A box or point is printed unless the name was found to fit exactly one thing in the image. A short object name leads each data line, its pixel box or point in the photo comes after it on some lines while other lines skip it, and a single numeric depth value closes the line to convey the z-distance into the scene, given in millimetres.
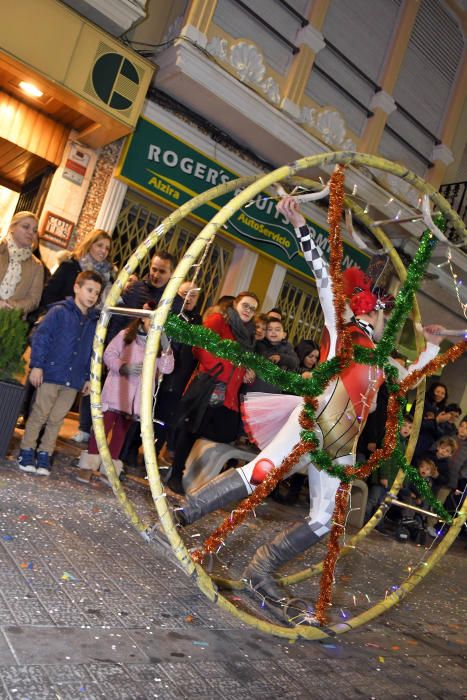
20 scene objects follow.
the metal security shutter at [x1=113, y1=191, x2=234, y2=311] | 9422
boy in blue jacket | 4914
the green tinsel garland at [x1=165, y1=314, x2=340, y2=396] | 3445
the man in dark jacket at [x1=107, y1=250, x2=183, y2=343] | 5957
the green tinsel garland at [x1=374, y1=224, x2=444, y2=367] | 3561
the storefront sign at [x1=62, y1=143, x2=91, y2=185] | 8633
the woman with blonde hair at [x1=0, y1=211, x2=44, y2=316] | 5504
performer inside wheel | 3604
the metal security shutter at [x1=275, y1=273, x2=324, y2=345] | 11477
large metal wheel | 3088
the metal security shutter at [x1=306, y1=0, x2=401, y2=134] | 10509
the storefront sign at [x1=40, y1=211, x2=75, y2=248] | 8438
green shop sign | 9016
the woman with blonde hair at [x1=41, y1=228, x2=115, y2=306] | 5891
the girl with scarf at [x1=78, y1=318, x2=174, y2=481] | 5414
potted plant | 4809
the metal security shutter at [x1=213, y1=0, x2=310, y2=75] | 9211
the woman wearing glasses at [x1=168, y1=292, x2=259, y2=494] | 5977
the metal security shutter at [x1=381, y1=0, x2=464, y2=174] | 11797
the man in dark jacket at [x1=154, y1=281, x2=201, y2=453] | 6336
